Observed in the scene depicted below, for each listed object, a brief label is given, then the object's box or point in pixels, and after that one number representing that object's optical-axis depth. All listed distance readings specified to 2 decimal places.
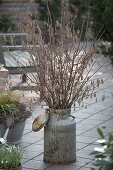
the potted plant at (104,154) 3.70
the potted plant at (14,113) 6.86
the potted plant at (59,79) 6.33
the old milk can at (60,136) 6.40
